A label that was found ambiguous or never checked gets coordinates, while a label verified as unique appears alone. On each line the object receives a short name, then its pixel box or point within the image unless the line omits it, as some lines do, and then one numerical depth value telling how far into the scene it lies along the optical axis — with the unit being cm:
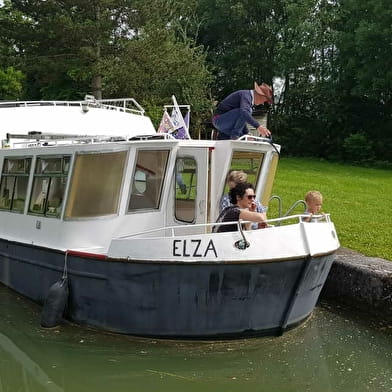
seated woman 630
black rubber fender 697
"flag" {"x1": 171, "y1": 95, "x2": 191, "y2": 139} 793
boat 628
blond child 691
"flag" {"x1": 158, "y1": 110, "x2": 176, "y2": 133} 811
